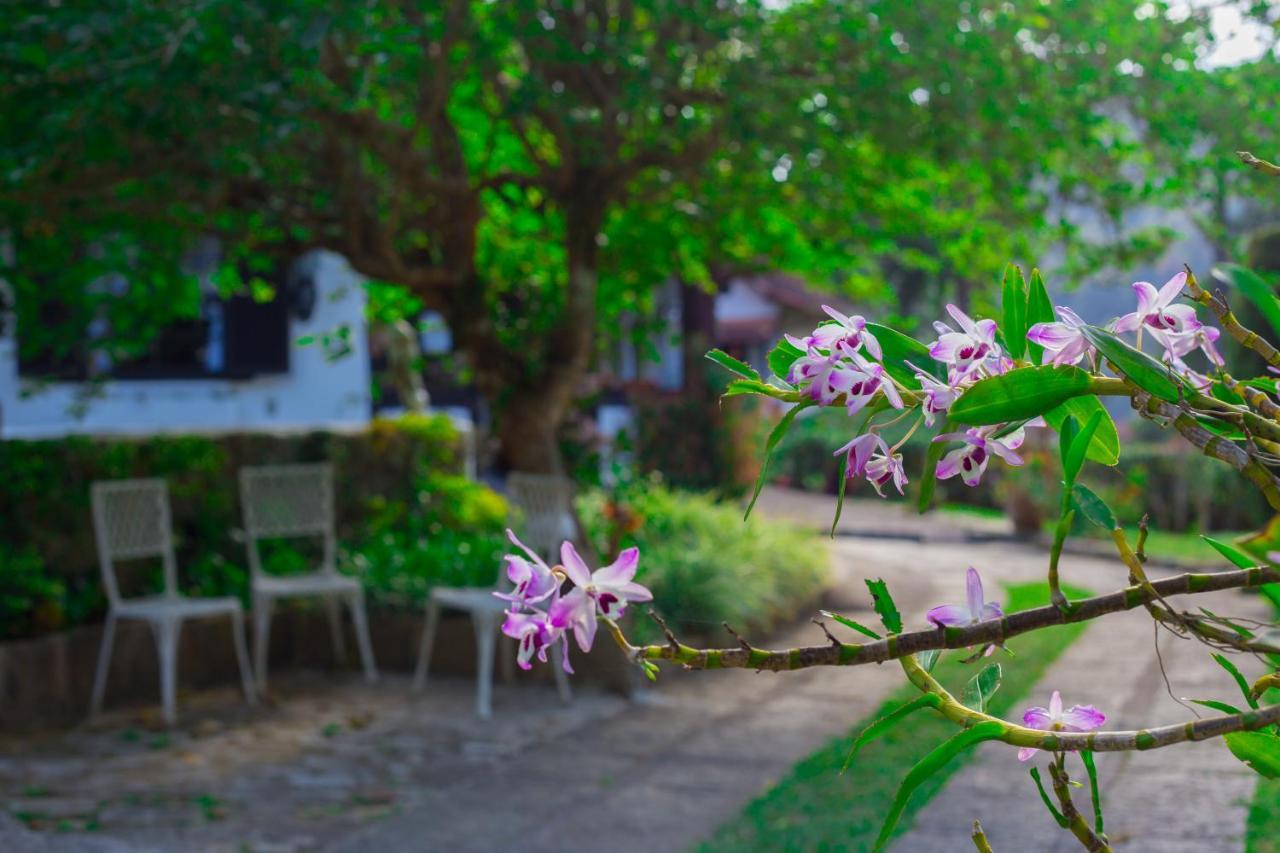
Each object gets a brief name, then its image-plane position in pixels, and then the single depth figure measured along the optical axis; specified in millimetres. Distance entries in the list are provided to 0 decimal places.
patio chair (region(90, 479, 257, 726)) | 6273
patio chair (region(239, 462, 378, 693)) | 6977
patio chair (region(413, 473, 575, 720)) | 6449
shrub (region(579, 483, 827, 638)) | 7613
